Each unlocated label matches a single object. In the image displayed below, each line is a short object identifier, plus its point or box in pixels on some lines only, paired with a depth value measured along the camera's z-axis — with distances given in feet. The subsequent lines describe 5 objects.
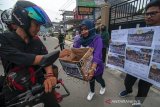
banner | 4.04
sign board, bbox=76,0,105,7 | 37.65
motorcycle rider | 2.65
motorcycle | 2.60
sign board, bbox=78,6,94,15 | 36.63
